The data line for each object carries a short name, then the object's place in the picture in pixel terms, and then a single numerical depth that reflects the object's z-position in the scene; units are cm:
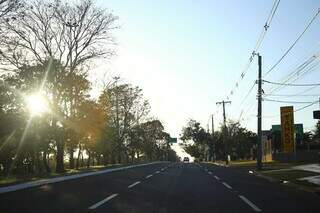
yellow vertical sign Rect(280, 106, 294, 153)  2817
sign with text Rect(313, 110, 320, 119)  1774
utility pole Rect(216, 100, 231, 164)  4477
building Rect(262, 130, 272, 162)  4373
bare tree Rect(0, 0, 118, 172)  2719
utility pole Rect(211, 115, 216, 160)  6703
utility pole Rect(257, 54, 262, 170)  2556
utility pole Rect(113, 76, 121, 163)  4820
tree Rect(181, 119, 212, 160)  9572
